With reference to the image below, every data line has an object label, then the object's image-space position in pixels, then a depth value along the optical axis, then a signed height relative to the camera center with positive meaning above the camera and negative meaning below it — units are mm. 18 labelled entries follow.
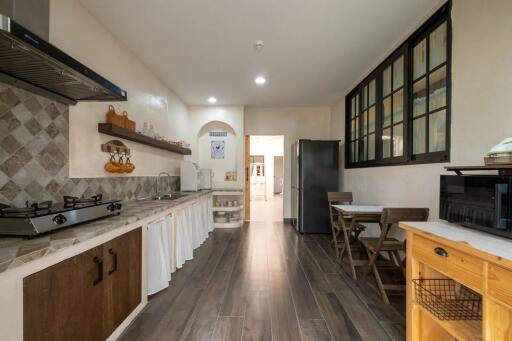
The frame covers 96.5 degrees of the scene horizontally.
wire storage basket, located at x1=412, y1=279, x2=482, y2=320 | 1243 -748
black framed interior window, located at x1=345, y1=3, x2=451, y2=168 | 2082 +822
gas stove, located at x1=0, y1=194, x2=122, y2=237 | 1088 -240
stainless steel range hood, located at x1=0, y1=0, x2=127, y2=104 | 1038 +589
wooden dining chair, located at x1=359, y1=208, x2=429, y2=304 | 1972 -694
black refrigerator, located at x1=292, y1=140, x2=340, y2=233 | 4414 -168
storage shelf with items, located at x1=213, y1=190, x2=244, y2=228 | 4840 -810
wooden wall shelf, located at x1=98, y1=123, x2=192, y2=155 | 2250 +402
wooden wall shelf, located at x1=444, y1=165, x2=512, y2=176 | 1177 +29
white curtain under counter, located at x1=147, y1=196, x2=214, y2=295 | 2156 -819
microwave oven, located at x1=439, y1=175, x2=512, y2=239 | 1076 -151
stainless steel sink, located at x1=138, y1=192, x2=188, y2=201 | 3011 -353
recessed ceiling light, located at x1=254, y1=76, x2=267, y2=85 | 3631 +1492
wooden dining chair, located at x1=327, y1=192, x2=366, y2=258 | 3216 -720
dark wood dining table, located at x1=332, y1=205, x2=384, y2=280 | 2516 -491
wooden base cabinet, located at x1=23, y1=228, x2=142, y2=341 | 1009 -674
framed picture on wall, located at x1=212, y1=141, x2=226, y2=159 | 5355 +532
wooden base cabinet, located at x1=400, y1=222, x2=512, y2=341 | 916 -489
